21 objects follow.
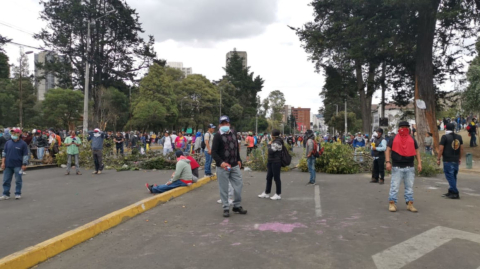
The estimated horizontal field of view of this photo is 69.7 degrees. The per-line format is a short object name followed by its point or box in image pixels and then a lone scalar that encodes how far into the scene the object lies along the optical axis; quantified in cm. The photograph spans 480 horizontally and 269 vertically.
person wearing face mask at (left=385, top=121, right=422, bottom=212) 661
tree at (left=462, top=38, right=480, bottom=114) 1867
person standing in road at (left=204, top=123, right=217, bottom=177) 1135
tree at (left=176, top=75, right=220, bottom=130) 5500
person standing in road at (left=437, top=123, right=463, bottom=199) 759
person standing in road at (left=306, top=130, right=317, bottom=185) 1015
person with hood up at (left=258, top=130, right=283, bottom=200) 780
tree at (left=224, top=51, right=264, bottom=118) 7819
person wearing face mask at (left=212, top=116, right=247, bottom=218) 632
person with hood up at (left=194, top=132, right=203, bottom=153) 1519
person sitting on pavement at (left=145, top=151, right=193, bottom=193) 866
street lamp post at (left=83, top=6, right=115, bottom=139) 2241
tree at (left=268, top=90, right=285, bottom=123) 9225
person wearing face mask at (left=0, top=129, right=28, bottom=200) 835
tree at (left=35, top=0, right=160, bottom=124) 3428
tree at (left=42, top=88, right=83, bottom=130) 3791
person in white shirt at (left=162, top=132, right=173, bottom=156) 1802
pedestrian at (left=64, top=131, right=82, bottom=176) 1319
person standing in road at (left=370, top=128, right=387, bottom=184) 1043
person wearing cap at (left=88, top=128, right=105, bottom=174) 1321
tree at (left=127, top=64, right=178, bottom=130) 4209
